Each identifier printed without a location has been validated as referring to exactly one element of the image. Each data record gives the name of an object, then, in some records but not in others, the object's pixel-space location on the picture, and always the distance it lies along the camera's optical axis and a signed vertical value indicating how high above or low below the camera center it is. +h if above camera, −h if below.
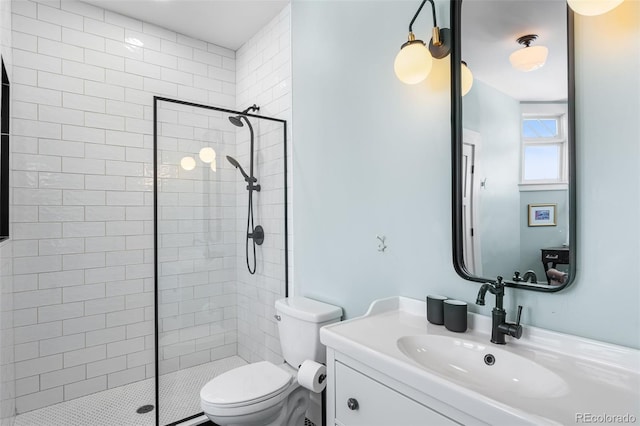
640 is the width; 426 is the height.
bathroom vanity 0.81 -0.45
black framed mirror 1.14 +0.25
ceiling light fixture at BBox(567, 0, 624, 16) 0.97 +0.58
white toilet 1.60 -0.83
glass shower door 2.02 -0.23
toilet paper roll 1.62 -0.75
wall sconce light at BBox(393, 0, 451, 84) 1.45 +0.66
